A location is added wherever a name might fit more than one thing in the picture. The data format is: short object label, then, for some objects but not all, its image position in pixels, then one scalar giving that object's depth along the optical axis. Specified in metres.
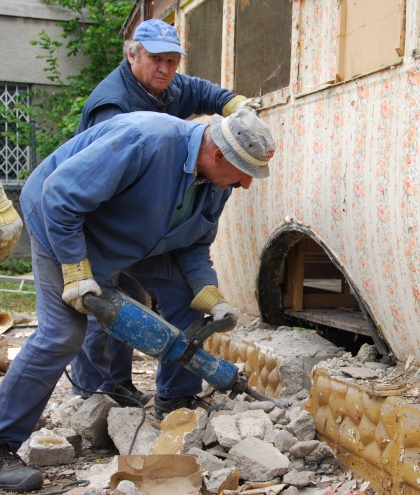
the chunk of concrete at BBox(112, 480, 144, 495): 2.52
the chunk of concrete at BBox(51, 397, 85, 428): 3.82
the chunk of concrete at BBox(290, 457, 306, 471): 2.89
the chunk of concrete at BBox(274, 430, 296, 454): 2.95
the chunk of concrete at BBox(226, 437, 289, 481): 2.78
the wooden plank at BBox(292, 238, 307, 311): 4.06
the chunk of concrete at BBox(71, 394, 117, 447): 3.59
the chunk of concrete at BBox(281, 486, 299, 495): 2.66
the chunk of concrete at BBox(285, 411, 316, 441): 3.06
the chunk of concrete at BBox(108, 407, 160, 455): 3.26
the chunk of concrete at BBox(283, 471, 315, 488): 2.73
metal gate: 11.45
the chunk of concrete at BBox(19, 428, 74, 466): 3.21
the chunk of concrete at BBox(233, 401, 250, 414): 3.31
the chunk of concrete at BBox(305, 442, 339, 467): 2.90
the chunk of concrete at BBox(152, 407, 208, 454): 3.12
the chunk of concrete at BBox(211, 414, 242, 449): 2.98
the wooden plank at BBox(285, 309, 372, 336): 3.49
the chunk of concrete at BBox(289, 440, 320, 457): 2.89
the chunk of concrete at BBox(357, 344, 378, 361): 3.18
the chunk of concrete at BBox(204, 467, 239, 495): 2.67
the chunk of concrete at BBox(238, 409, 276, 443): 3.02
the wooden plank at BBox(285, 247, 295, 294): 4.18
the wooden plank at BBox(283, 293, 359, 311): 4.25
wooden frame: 4.06
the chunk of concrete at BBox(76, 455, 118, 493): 2.92
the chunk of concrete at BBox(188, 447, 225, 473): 2.87
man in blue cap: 3.74
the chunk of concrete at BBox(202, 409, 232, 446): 3.07
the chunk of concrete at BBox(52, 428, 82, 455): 3.44
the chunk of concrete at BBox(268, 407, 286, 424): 3.17
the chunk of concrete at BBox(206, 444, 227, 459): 3.02
